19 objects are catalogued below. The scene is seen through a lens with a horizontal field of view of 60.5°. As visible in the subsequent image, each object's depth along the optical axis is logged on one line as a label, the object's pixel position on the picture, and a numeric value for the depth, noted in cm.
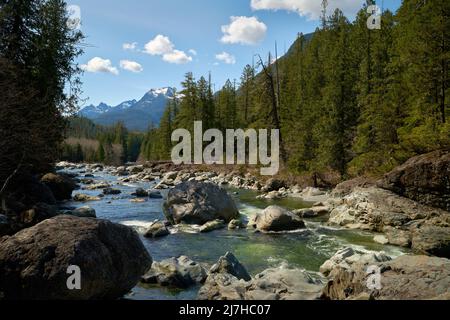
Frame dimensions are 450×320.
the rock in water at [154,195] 2939
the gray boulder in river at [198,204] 1916
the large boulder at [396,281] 705
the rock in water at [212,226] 1761
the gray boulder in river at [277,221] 1739
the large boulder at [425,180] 1769
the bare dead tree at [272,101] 3831
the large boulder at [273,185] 3331
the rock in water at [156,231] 1650
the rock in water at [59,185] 2733
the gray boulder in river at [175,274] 1028
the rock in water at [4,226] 1166
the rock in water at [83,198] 2770
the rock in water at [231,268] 1066
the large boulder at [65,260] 729
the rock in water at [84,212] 1869
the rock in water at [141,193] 3021
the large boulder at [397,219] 1358
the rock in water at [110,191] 3259
